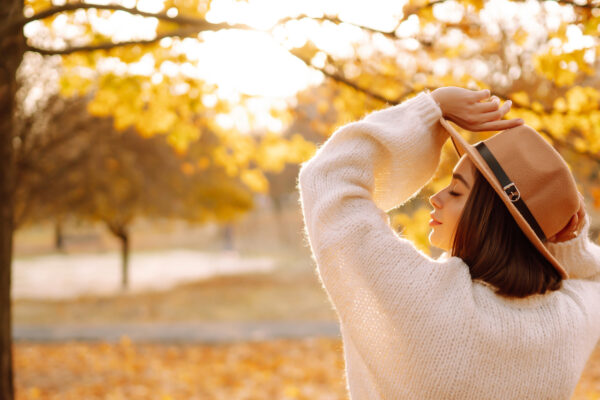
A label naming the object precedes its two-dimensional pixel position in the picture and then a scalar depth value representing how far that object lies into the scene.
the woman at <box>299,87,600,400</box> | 1.37
